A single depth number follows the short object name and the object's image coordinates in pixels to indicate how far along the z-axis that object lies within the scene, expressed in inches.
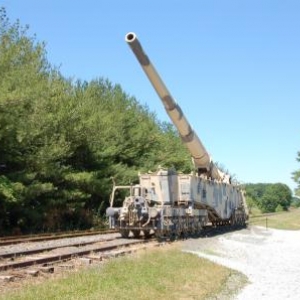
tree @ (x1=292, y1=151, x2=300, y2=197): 2037.7
